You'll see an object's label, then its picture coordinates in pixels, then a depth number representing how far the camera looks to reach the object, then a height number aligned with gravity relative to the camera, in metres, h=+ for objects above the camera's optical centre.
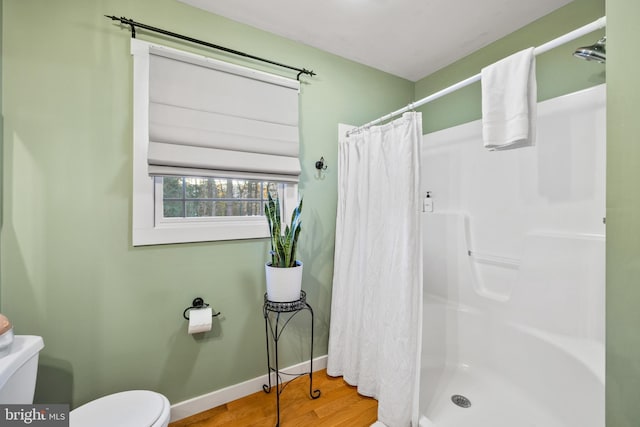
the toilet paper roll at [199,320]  1.48 -0.59
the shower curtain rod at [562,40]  0.87 +0.62
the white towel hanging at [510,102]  1.09 +0.47
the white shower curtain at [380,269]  1.47 -0.34
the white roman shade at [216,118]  1.48 +0.59
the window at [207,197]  1.62 +0.11
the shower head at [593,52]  1.26 +0.76
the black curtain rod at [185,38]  1.42 +1.02
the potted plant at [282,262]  1.54 -0.29
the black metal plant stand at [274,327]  1.62 -0.78
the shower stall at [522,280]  1.44 -0.42
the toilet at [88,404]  0.99 -0.84
